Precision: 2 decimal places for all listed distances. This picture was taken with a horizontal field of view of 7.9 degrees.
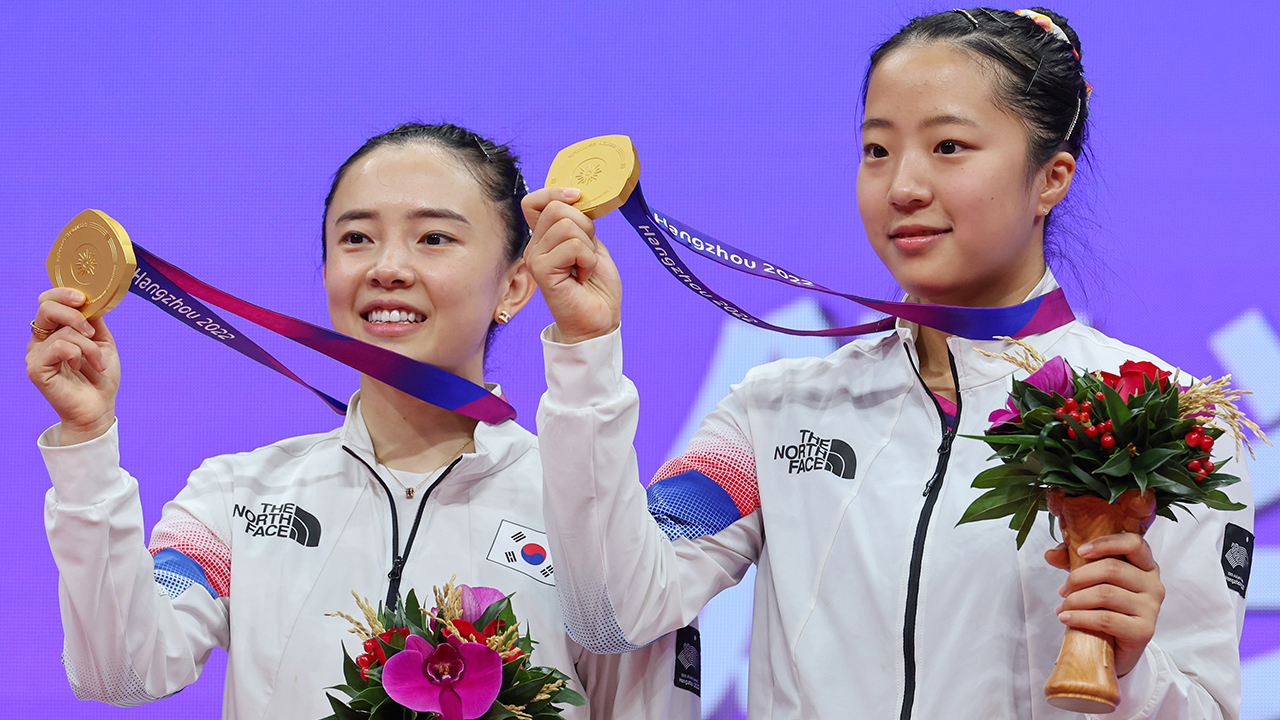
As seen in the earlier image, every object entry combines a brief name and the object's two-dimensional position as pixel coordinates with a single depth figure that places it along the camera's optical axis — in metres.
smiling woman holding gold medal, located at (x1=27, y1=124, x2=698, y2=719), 6.46
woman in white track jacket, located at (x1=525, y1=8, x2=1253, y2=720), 6.42
